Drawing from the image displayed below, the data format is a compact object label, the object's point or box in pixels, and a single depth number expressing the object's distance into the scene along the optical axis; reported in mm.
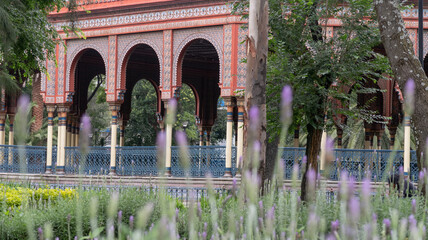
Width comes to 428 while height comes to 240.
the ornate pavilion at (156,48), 31891
